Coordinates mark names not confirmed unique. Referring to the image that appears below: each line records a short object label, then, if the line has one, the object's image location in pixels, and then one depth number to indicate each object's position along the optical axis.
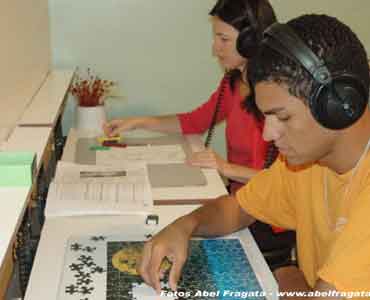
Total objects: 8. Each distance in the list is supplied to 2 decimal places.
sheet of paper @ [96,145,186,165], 1.96
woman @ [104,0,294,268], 1.87
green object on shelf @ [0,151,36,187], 1.31
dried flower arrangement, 2.37
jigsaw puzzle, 1.12
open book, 1.50
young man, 0.95
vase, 2.31
